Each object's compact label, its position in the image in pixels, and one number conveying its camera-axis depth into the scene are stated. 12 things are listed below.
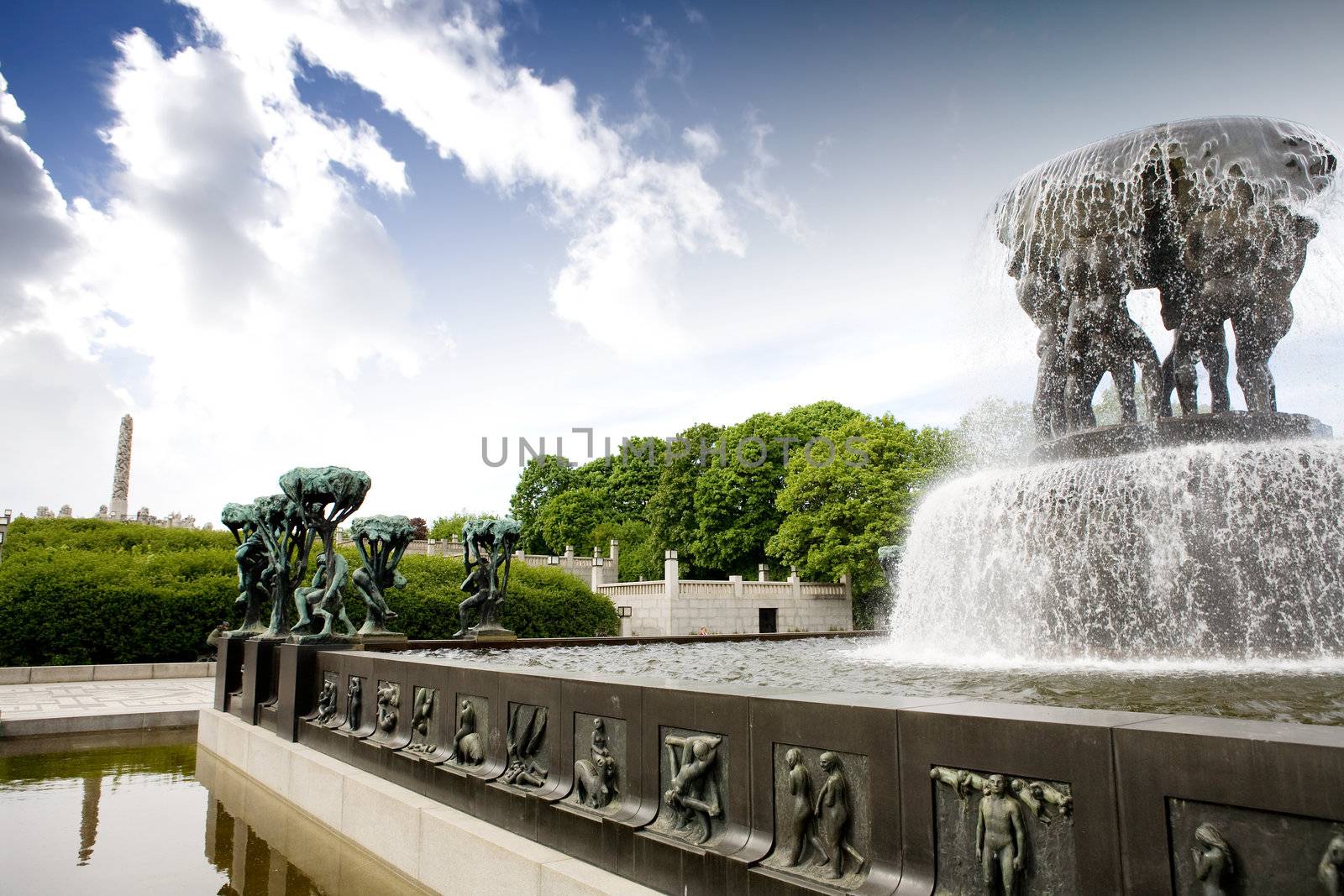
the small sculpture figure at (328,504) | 9.32
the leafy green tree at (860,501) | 41.22
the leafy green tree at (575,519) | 60.31
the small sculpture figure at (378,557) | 10.40
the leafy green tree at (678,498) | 51.06
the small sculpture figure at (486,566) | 12.78
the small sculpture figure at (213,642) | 13.09
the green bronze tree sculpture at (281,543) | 10.48
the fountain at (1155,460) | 7.07
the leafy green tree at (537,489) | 64.88
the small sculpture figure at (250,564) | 12.45
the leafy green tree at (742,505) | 49.06
